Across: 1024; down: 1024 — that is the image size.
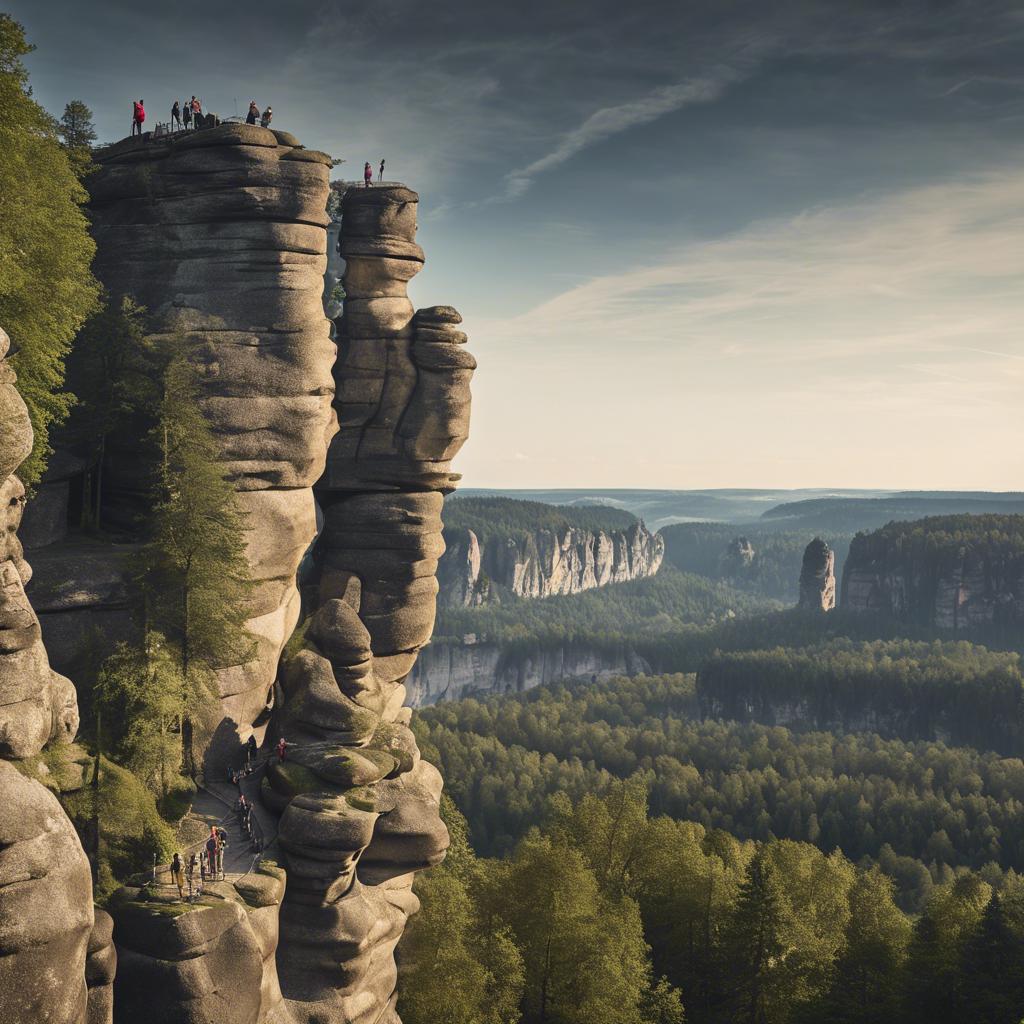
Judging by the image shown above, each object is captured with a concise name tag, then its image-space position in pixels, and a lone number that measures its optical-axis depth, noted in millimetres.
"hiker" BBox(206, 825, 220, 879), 36250
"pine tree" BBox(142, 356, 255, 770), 41031
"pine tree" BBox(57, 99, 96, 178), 47344
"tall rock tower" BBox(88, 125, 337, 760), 45625
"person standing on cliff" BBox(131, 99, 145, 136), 49500
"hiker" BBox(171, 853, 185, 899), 33878
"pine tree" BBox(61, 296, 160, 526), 44250
